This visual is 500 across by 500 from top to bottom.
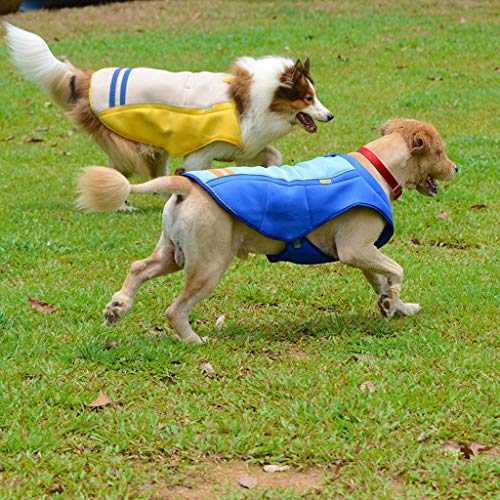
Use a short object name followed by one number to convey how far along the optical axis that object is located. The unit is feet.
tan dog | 34.55
